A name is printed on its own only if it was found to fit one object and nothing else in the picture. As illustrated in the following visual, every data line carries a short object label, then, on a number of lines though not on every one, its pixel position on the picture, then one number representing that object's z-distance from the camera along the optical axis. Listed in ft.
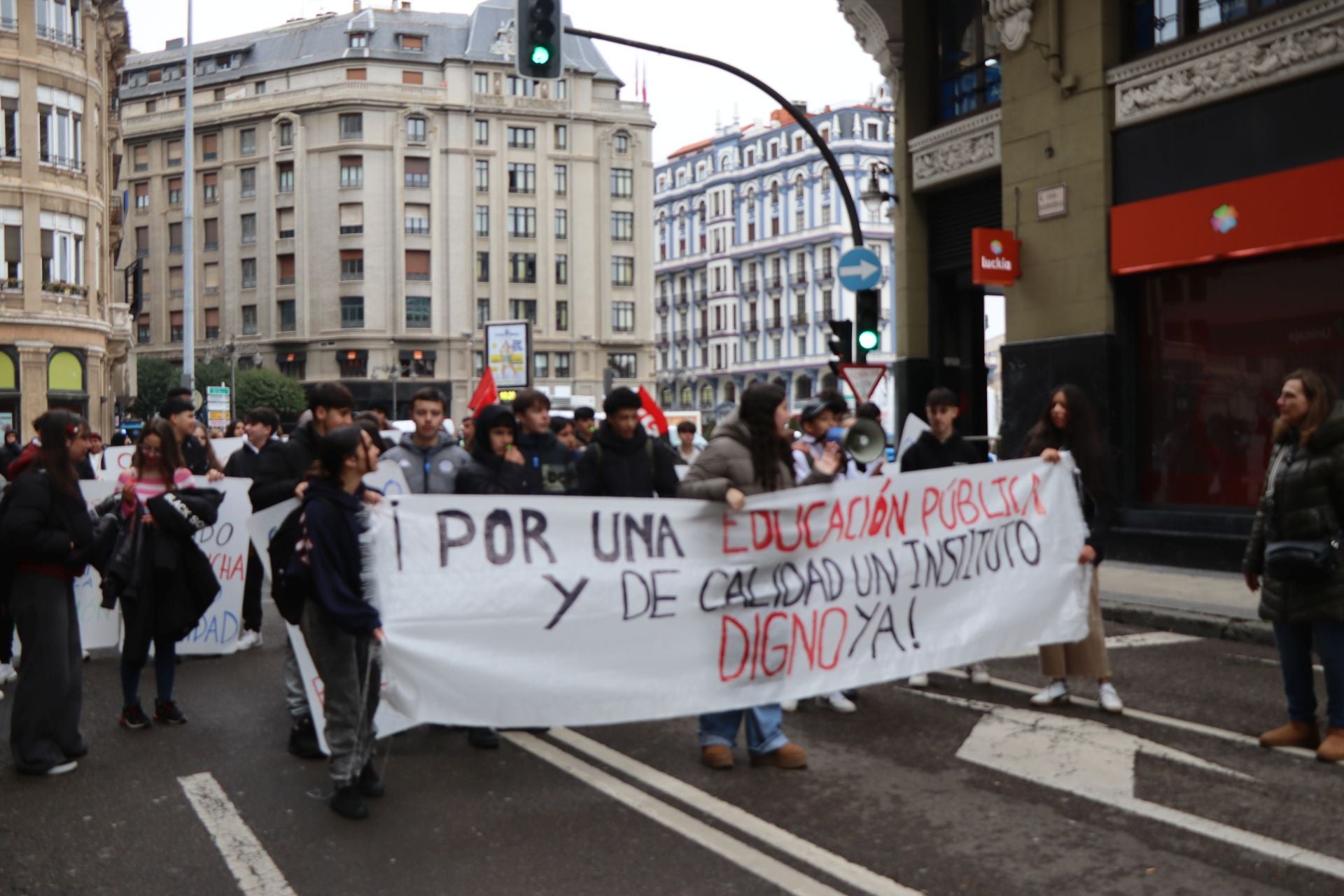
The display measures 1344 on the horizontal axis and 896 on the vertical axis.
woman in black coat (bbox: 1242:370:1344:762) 21.36
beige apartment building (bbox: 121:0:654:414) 259.19
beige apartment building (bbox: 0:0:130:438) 134.31
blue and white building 300.20
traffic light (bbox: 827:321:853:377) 57.06
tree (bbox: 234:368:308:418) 240.32
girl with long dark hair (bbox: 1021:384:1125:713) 25.09
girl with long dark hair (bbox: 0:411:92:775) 22.06
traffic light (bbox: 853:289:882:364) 55.98
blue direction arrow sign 53.52
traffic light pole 52.11
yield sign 53.83
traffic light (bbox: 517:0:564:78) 47.65
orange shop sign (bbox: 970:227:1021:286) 52.90
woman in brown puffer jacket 21.15
